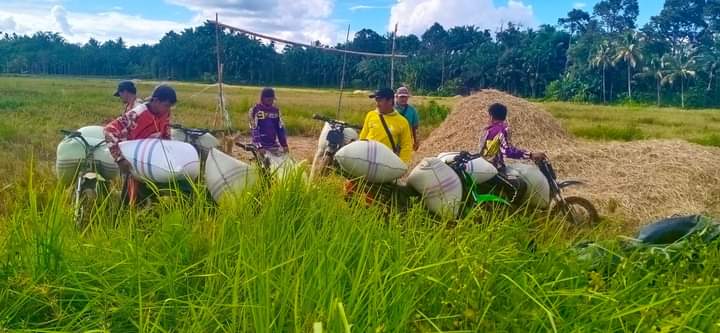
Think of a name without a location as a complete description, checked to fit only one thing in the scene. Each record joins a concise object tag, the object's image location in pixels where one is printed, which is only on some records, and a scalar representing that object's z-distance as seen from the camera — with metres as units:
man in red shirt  4.18
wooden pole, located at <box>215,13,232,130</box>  6.35
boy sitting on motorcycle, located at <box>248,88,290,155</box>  6.17
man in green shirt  7.07
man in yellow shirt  4.82
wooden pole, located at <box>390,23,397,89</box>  9.07
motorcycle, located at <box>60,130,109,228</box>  2.92
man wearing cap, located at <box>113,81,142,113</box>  5.86
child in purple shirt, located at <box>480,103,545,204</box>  4.73
